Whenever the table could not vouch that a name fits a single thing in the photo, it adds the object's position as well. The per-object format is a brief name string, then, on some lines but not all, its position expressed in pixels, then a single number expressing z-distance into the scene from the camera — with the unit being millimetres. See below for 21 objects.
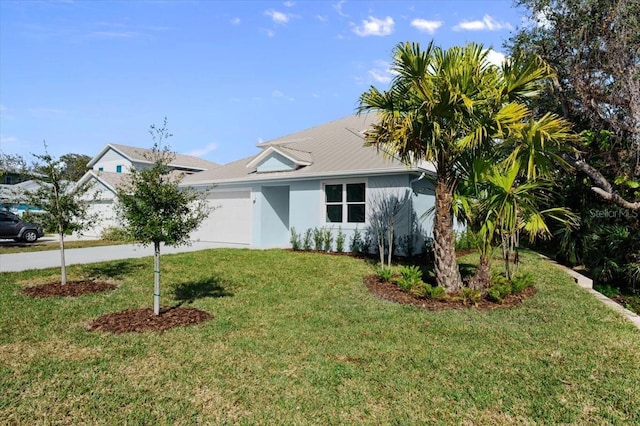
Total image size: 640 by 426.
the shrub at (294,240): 15356
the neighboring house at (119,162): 24812
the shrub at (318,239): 14797
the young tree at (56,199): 8531
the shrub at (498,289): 7684
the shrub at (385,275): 9293
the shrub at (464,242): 15375
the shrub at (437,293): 7773
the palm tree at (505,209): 7547
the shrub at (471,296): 7668
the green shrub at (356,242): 13922
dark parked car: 20109
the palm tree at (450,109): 7645
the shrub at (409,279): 8391
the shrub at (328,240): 14578
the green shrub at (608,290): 10677
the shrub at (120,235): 6204
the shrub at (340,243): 14266
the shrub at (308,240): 15031
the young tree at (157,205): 6184
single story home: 13531
